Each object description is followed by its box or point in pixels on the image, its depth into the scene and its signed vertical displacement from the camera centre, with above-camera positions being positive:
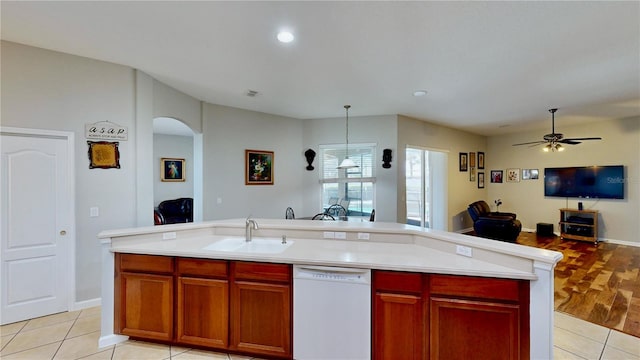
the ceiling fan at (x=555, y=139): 5.00 +0.71
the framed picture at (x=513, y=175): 7.67 +0.09
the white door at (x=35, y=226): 2.76 -0.46
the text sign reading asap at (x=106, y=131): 3.10 +0.57
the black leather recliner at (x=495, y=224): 6.14 -1.03
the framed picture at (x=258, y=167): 5.19 +0.25
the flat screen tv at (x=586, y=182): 6.01 -0.09
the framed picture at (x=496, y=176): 8.03 +0.07
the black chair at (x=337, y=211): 5.27 -0.60
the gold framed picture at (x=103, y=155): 3.11 +0.30
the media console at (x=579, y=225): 6.15 -1.06
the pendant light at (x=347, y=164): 4.66 +0.26
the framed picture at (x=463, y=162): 7.32 +0.45
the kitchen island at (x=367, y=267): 1.73 -0.65
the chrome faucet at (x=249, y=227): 2.70 -0.46
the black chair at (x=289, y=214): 4.89 -0.61
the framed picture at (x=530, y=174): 7.32 +0.11
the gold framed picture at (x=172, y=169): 7.19 +0.30
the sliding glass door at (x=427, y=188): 6.91 -0.23
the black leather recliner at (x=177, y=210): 6.80 -0.74
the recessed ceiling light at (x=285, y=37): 2.45 +1.29
